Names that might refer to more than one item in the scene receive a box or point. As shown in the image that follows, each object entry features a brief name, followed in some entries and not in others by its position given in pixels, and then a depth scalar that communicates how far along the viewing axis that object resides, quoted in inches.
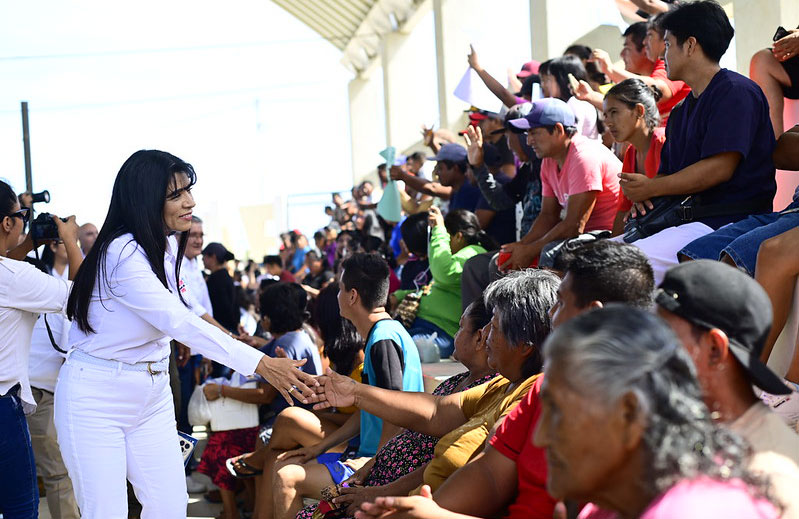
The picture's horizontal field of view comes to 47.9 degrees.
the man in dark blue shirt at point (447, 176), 292.5
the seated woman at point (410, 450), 139.8
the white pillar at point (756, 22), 240.8
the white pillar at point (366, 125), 927.0
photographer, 154.1
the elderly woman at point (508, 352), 119.8
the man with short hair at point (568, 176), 199.5
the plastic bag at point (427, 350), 249.0
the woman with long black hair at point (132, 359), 134.6
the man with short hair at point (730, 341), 72.1
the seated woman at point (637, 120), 175.9
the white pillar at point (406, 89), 731.4
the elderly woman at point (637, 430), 58.7
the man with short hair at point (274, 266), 501.4
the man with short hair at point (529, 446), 100.4
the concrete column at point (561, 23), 380.8
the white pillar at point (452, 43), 525.3
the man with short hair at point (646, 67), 196.9
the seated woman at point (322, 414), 191.9
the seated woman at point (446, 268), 246.4
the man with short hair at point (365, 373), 165.9
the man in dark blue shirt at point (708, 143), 147.6
